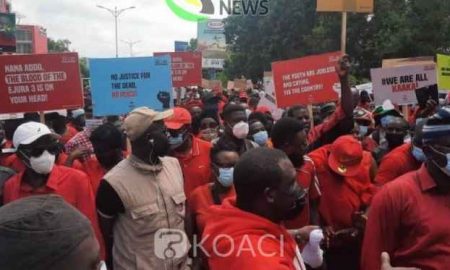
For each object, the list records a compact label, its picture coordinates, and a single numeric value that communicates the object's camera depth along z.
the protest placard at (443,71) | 8.67
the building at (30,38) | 60.21
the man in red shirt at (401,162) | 4.11
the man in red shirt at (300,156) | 4.31
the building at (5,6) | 38.88
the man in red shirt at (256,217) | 2.27
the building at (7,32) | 23.23
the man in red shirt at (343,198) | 4.39
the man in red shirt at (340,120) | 5.13
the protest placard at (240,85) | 19.62
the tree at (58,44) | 92.14
